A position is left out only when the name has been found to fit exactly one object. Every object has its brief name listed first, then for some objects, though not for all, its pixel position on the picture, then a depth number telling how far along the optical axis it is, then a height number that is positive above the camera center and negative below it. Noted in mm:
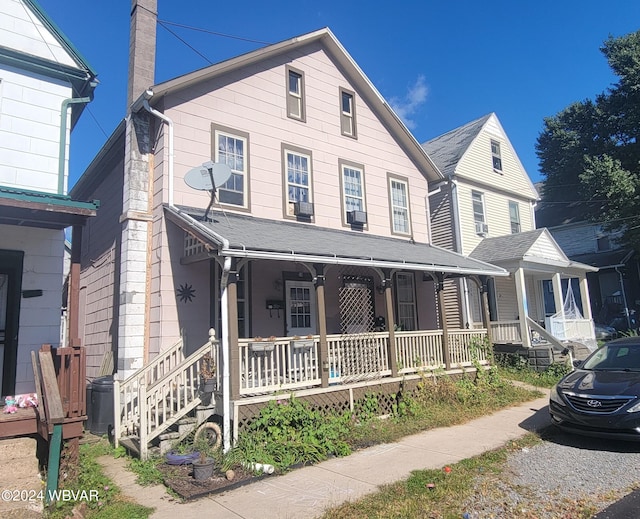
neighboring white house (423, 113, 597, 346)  14938 +3819
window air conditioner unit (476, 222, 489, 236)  16969 +3672
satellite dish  8734 +3060
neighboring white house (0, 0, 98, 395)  7207 +2919
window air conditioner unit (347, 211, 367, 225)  12328 +3105
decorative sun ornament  9148 +950
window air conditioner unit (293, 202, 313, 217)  11227 +3091
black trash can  8883 -1243
